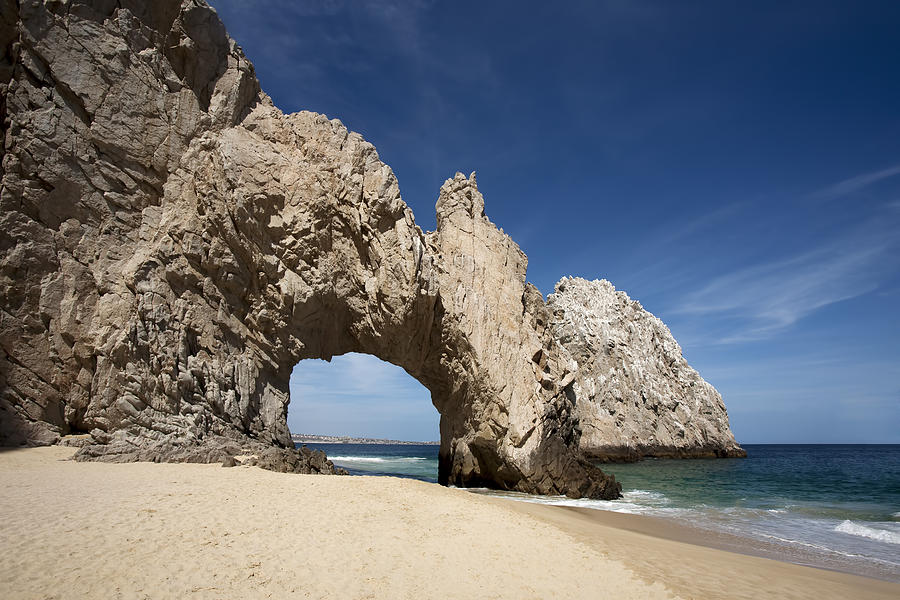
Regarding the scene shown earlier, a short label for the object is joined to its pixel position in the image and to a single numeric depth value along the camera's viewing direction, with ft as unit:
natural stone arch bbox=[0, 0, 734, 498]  49.62
